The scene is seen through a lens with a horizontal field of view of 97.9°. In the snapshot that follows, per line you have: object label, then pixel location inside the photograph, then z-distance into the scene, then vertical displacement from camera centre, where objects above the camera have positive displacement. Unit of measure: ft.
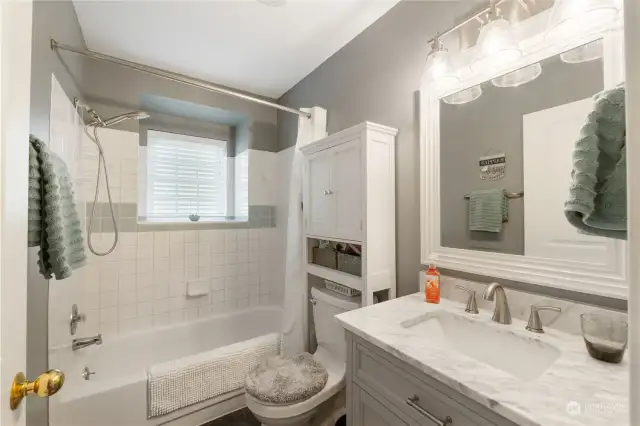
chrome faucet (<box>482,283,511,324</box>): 3.26 -1.01
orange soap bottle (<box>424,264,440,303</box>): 3.99 -1.00
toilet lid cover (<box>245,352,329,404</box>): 4.22 -2.65
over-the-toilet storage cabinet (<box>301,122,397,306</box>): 4.65 +0.31
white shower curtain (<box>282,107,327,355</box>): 6.33 -1.00
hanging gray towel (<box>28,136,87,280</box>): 2.52 +0.02
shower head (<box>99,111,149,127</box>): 5.95 +2.15
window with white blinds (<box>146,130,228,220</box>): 8.21 +1.25
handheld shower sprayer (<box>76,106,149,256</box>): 5.97 +1.60
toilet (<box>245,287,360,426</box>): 4.21 -2.81
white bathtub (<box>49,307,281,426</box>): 4.52 -3.20
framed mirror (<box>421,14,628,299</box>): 2.93 +0.70
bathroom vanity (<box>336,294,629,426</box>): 1.94 -1.30
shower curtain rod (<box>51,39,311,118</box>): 4.28 +2.66
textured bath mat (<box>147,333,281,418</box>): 4.88 -2.98
